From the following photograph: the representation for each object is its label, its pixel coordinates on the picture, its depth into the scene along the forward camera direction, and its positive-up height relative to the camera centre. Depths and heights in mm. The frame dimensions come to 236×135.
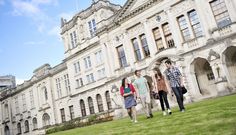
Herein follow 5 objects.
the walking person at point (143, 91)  8161 +407
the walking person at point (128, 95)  8095 +324
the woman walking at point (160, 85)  7778 +474
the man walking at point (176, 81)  7279 +525
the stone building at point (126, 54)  15868 +5463
